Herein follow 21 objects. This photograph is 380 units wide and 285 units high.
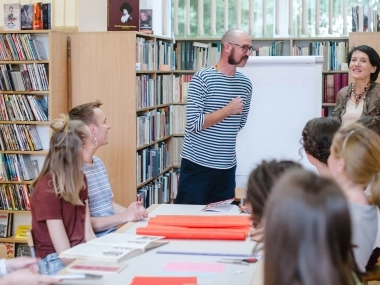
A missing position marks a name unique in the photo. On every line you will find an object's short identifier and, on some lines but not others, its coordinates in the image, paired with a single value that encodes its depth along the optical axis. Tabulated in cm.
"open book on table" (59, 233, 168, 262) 243
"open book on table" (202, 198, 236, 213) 342
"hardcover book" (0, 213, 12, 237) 540
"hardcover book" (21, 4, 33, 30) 527
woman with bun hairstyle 287
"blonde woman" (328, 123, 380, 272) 241
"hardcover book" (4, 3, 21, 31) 529
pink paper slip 238
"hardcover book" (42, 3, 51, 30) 523
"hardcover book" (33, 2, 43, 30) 524
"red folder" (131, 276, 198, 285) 221
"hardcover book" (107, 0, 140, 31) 552
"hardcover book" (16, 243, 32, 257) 539
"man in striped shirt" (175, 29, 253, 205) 425
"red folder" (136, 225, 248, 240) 284
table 227
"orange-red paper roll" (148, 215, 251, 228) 300
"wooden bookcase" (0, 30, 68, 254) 509
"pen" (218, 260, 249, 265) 247
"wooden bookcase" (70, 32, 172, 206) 517
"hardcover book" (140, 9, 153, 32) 588
